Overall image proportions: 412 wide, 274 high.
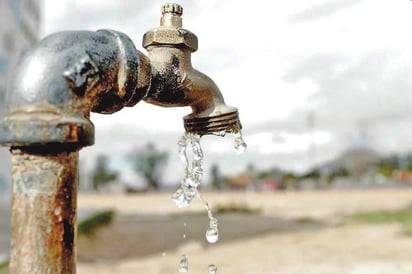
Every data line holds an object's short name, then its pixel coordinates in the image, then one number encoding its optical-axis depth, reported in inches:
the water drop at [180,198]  11.0
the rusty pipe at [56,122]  6.7
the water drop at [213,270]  12.6
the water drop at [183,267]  12.8
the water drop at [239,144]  10.3
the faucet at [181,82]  9.4
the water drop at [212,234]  11.3
